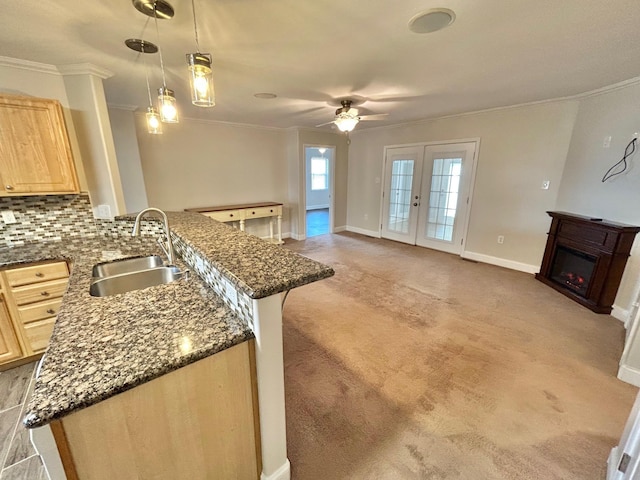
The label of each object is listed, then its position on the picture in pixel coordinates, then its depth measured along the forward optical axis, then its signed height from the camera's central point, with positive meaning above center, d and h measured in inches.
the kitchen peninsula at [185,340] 30.0 -23.0
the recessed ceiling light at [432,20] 58.5 +34.9
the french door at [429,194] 171.9 -13.7
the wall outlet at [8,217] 84.8 -13.5
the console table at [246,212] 173.6 -25.9
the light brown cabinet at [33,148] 75.0 +7.4
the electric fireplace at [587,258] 103.7 -35.7
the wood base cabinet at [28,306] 74.2 -37.9
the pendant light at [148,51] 72.0 +34.9
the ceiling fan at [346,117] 119.5 +25.6
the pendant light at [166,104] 63.4 +16.6
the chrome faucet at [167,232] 57.9 -12.9
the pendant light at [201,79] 47.8 +17.3
